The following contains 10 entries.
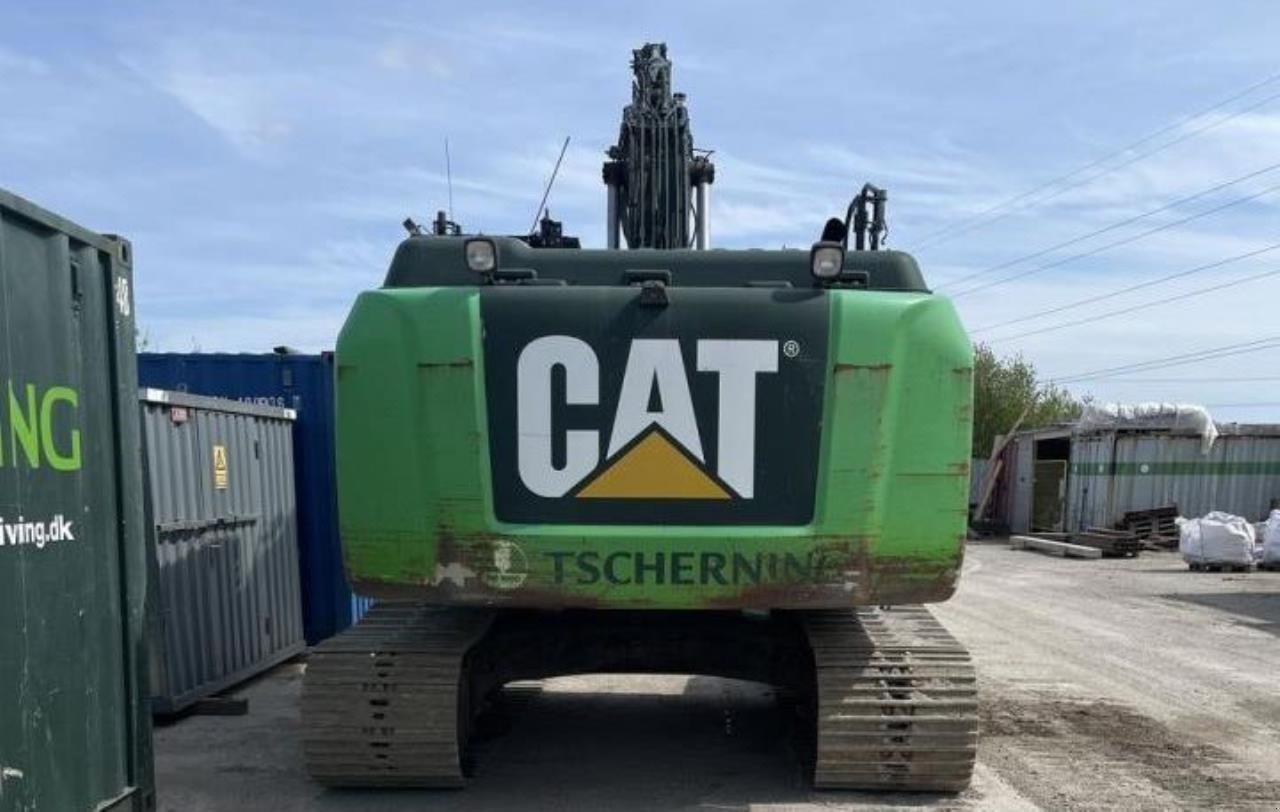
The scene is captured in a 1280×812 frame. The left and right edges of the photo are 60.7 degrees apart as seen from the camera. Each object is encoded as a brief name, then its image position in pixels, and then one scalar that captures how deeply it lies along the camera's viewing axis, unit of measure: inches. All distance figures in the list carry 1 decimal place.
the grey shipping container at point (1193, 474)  1027.3
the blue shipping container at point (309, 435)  379.2
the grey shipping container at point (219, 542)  283.4
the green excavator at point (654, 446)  189.9
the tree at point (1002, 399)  2058.3
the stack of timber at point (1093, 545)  925.2
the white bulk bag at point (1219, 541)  786.2
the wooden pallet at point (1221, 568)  789.2
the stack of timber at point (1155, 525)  985.5
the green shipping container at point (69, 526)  120.9
